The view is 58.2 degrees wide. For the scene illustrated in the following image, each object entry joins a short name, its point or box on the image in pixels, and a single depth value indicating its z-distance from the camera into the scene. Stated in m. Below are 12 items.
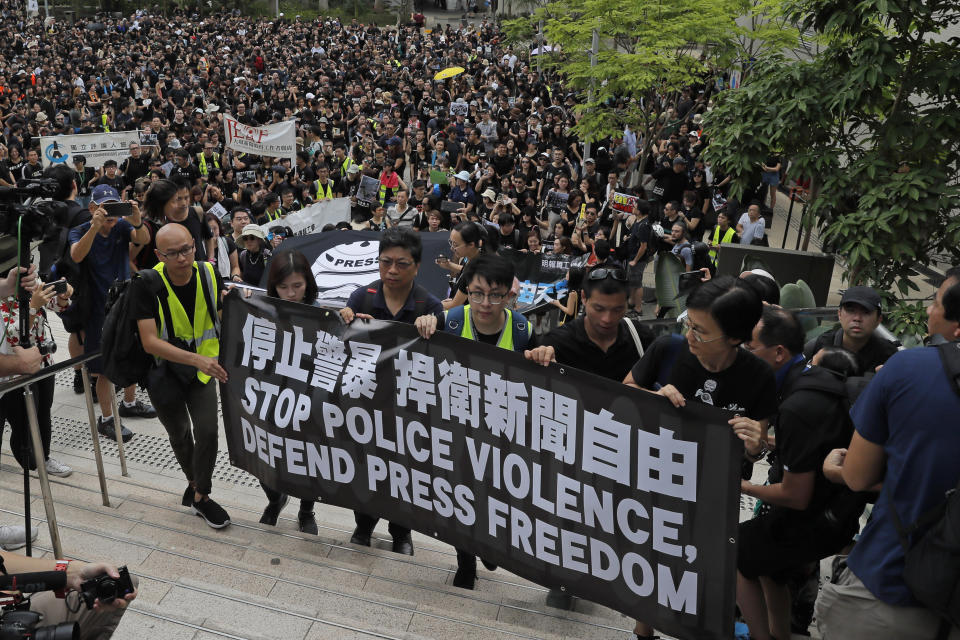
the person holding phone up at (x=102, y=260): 6.43
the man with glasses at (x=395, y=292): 4.65
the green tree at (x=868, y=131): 8.55
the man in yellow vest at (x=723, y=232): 11.61
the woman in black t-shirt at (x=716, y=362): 3.48
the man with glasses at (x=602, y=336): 4.12
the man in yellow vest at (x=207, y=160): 16.48
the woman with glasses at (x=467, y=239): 6.97
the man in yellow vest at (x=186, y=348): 4.71
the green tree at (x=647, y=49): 15.12
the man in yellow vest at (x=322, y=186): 14.84
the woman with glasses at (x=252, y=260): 9.20
